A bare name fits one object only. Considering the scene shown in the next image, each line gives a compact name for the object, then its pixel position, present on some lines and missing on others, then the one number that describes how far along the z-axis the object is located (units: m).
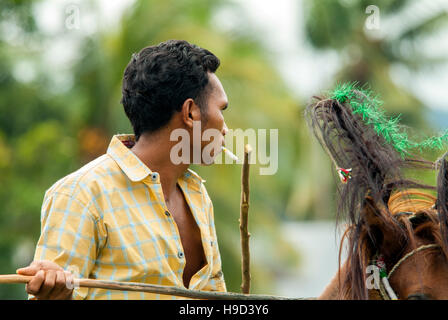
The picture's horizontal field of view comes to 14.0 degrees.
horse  3.06
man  3.21
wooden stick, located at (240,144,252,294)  3.32
